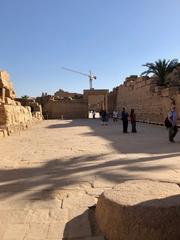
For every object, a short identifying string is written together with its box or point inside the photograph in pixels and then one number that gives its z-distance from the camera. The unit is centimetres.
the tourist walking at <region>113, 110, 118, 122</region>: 1853
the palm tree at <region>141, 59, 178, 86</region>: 1627
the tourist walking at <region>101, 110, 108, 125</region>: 1536
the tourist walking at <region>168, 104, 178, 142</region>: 708
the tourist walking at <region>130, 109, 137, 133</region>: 1023
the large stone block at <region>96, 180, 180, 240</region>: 182
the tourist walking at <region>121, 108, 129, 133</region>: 1018
